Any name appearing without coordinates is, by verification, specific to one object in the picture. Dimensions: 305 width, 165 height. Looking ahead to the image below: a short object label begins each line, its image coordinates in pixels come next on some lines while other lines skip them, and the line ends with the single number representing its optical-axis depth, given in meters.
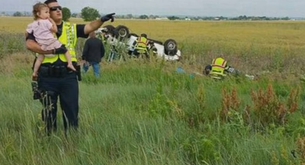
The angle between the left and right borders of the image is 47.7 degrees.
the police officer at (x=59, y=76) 4.08
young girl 3.96
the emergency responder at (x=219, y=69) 9.12
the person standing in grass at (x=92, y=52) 10.62
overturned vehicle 12.58
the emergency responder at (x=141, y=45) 12.63
